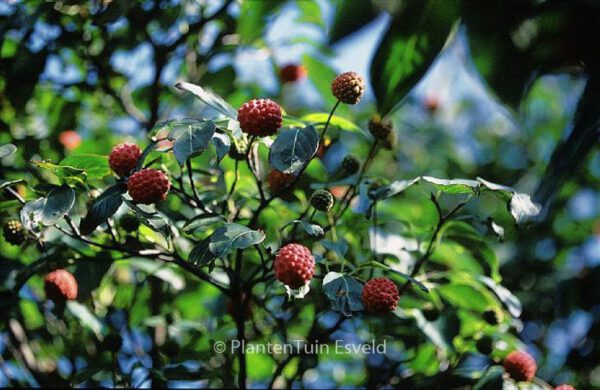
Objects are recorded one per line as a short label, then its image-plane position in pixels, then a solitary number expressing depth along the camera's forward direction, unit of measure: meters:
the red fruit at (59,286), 0.86
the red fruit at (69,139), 1.06
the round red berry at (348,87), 0.82
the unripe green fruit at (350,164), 0.89
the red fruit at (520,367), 0.88
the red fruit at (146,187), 0.78
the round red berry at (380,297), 0.79
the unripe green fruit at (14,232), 0.86
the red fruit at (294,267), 0.77
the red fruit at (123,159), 0.81
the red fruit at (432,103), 3.39
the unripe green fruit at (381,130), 0.86
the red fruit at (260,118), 0.78
